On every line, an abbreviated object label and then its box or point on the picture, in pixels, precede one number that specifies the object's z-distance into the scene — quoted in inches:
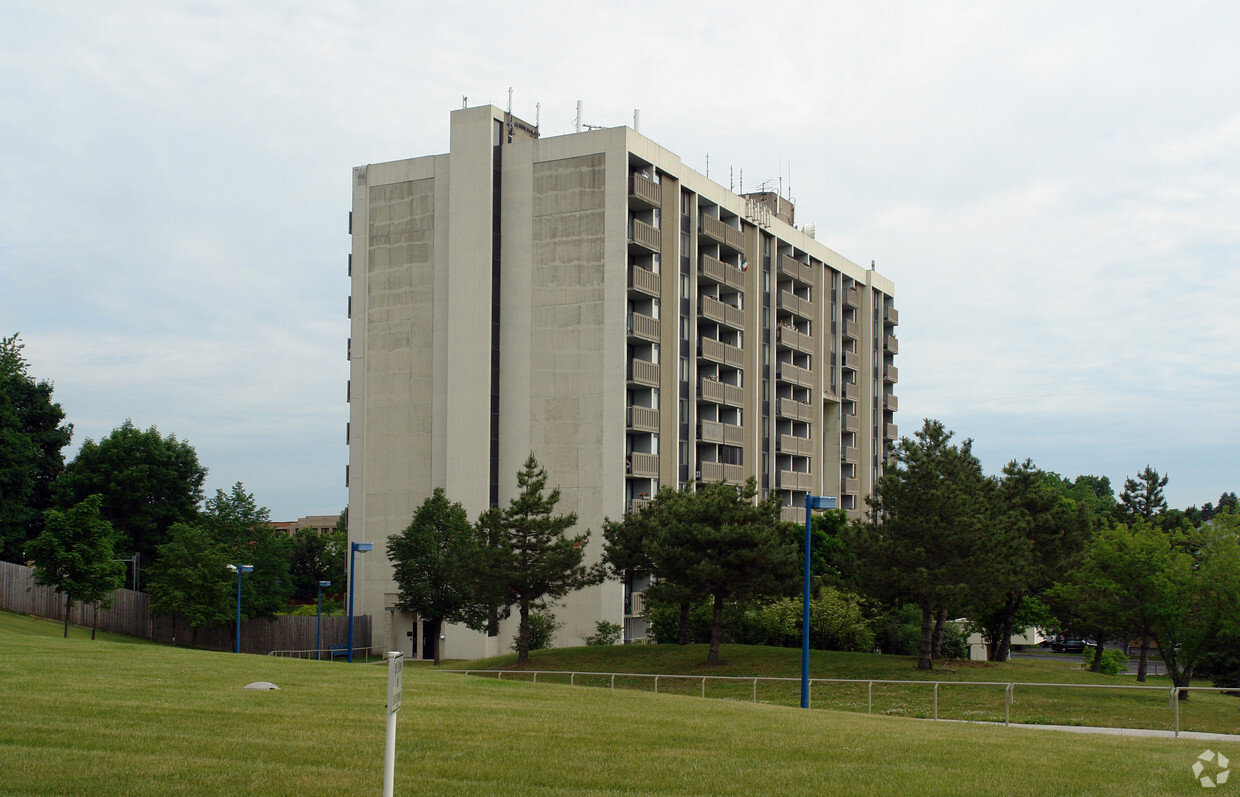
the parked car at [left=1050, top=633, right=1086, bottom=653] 3550.7
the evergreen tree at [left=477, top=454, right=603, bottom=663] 1782.7
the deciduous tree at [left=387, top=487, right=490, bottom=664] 2039.9
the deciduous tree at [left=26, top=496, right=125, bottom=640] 1659.7
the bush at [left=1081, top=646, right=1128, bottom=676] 1973.4
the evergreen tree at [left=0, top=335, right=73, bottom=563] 2573.8
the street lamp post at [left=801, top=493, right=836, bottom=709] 1128.8
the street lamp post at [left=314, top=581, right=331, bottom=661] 2229.3
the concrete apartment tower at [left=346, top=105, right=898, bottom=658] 2368.4
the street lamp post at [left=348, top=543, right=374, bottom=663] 1878.7
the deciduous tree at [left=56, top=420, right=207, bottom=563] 2876.5
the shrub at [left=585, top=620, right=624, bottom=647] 2178.9
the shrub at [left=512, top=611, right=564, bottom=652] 2182.6
